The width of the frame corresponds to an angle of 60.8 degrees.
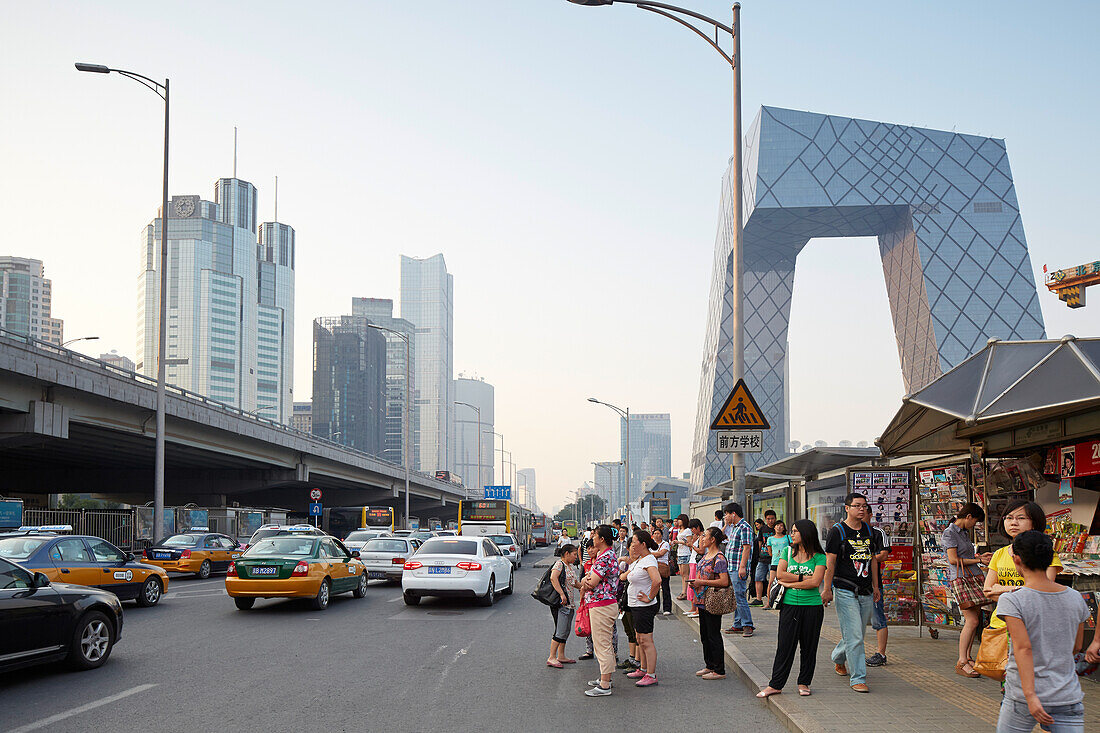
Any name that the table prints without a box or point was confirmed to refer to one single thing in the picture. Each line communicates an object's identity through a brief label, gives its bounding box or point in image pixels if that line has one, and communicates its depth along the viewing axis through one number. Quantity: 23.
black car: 9.15
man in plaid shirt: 12.57
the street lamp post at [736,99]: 15.38
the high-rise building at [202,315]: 184.25
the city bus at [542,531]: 76.25
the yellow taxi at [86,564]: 15.38
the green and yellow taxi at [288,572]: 17.38
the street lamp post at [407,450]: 59.12
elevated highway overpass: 27.69
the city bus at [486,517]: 45.22
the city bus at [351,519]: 63.84
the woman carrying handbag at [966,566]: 10.10
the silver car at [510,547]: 29.89
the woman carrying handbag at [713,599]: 9.88
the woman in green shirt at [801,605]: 8.51
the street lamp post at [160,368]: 28.86
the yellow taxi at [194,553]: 28.02
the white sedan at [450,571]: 18.53
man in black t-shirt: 8.93
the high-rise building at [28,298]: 176.50
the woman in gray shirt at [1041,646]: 4.68
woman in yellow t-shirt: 6.03
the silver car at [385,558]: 25.05
